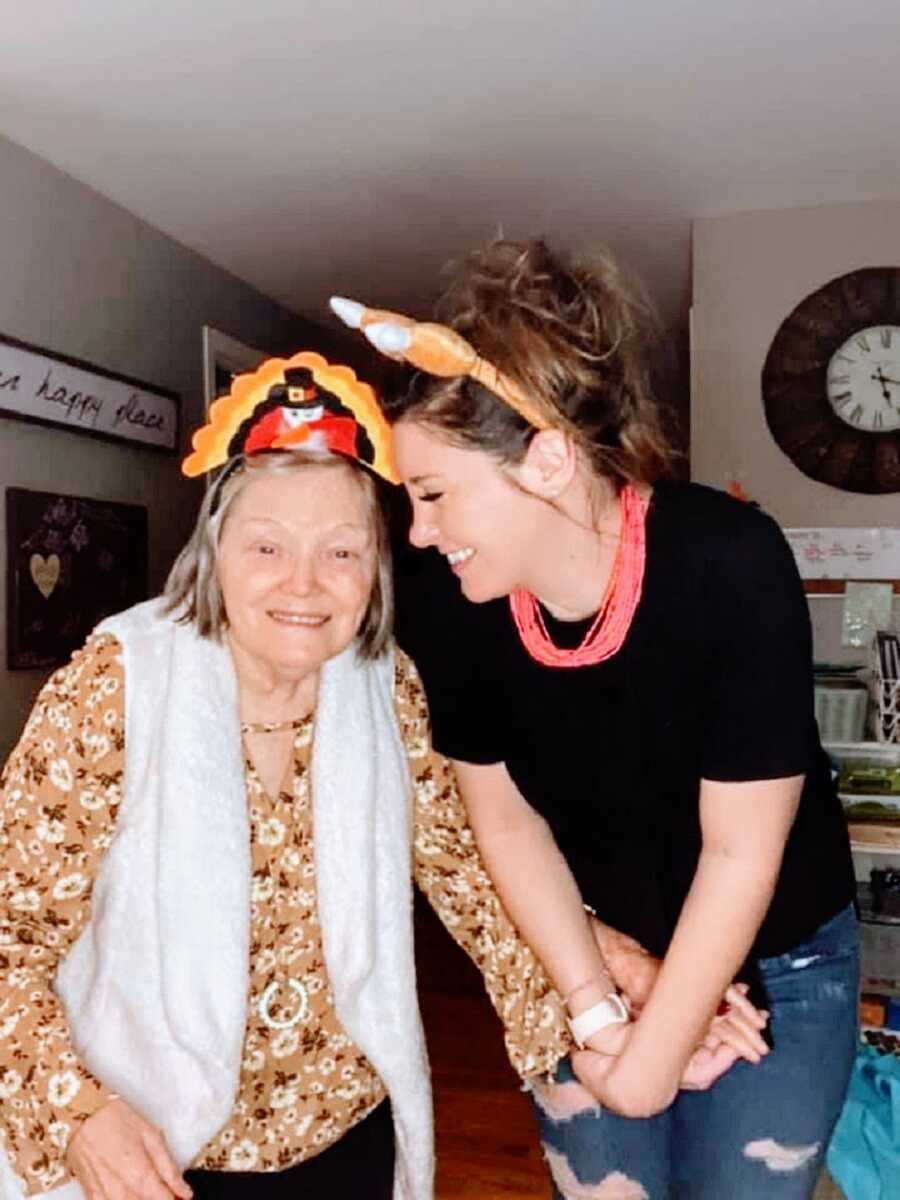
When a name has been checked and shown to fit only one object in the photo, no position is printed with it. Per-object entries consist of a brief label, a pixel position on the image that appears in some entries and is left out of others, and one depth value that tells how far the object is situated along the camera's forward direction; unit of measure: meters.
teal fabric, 1.93
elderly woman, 1.05
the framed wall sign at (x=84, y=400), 2.33
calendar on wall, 2.82
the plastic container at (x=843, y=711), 2.68
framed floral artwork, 2.38
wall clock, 2.79
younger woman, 1.01
